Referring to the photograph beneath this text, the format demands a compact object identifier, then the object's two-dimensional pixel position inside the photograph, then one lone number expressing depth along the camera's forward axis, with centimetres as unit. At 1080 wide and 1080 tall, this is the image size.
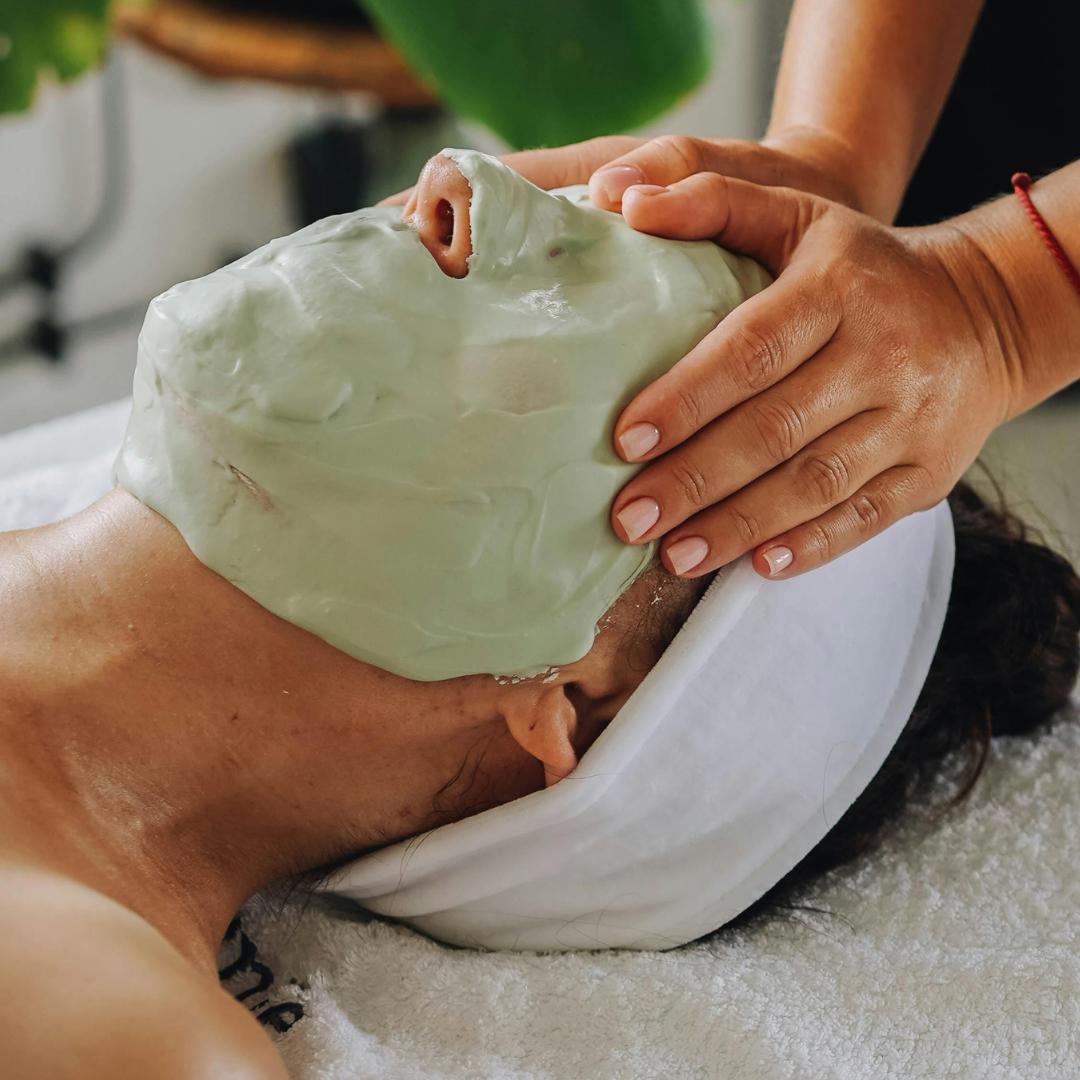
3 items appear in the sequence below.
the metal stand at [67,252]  243
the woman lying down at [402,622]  86
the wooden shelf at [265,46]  237
